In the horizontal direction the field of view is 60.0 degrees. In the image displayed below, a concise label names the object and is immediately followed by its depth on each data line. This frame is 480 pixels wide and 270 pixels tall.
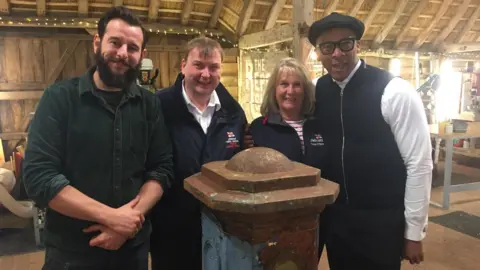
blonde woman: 1.94
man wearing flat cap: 1.78
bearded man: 1.40
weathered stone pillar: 1.25
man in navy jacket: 1.89
